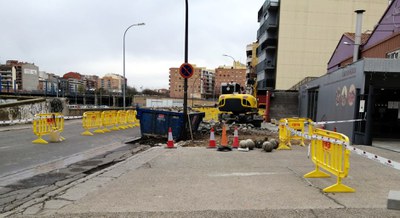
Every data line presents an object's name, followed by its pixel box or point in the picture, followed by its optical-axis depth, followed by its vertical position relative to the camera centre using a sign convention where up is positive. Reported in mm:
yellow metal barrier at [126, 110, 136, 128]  20634 -1785
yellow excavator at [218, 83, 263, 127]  18844 -765
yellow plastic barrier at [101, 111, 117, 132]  16812 -1487
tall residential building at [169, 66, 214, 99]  126794 +4254
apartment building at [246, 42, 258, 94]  23809 +9950
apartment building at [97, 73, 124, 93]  170875 +6473
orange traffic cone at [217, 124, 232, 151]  9938 -1657
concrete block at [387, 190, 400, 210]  4125 -1389
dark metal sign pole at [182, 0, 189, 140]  11974 +1598
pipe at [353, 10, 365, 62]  21942 +4518
